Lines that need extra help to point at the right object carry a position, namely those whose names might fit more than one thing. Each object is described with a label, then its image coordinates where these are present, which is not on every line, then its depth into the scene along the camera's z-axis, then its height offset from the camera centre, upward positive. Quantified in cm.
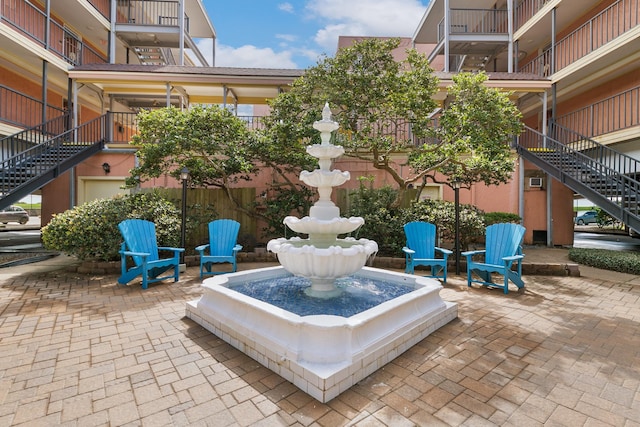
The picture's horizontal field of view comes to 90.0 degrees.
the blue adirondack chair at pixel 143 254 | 531 -76
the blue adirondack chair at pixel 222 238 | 645 -57
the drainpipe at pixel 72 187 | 1061 +71
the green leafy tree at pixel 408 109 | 718 +244
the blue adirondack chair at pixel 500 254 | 512 -70
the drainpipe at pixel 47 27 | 1018 +591
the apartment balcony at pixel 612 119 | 904 +307
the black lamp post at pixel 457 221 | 669 -17
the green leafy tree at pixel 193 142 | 768 +167
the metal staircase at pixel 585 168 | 753 +137
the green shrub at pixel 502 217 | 970 -10
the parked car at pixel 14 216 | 1958 -55
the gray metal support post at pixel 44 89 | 1007 +374
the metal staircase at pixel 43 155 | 795 +156
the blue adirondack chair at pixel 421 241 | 621 -57
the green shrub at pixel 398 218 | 744 -13
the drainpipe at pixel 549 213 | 1087 +4
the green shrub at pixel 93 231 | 610 -44
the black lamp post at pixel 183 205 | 683 +9
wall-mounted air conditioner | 1104 +109
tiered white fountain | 347 -39
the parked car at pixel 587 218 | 2403 -27
